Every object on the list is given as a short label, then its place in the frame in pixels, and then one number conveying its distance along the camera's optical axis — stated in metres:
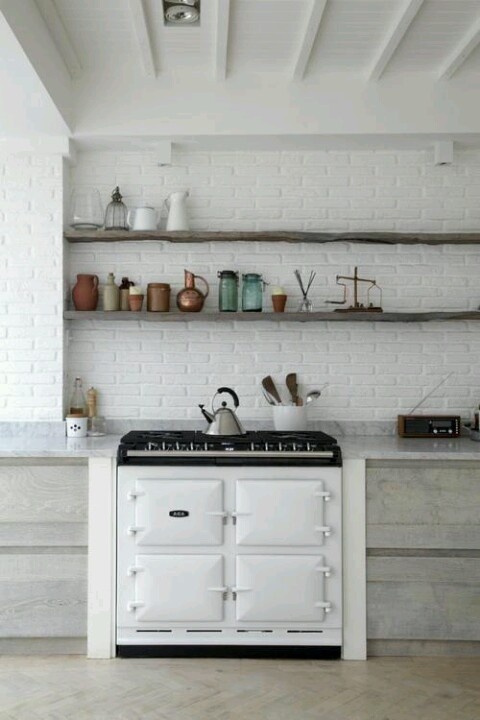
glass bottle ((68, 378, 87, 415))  3.87
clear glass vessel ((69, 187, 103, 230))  3.85
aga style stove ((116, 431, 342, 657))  3.15
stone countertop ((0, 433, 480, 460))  3.20
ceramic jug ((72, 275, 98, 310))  3.85
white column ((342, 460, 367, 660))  3.18
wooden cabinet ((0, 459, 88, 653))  3.20
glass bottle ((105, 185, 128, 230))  3.86
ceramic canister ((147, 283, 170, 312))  3.82
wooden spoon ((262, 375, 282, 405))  3.87
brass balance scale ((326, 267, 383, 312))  3.91
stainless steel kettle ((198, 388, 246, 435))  3.44
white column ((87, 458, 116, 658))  3.18
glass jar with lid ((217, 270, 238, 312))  3.83
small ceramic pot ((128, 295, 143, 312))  3.83
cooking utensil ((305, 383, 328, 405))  3.77
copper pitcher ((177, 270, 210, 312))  3.81
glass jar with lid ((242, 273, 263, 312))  3.86
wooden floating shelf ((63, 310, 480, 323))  3.74
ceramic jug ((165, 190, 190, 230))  3.84
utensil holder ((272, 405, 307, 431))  3.73
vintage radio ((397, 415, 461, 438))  3.78
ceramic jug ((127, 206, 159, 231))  3.85
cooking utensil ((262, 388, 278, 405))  3.80
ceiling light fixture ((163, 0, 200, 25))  3.00
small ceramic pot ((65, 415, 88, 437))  3.71
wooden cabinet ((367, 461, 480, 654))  3.20
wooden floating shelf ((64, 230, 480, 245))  3.80
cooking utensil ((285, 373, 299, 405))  3.92
